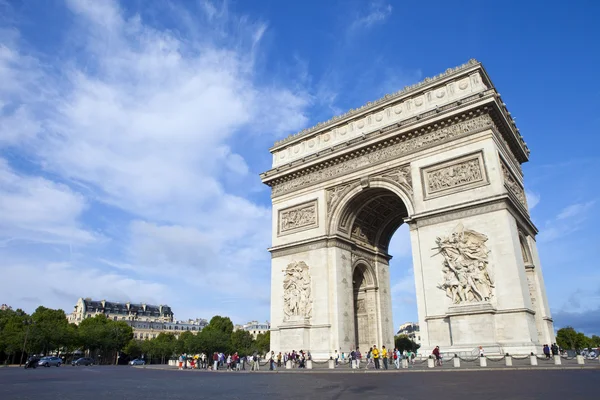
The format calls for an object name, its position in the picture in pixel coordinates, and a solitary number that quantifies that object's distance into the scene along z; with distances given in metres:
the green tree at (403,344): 81.44
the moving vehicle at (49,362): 37.62
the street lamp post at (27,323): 45.86
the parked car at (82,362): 47.49
